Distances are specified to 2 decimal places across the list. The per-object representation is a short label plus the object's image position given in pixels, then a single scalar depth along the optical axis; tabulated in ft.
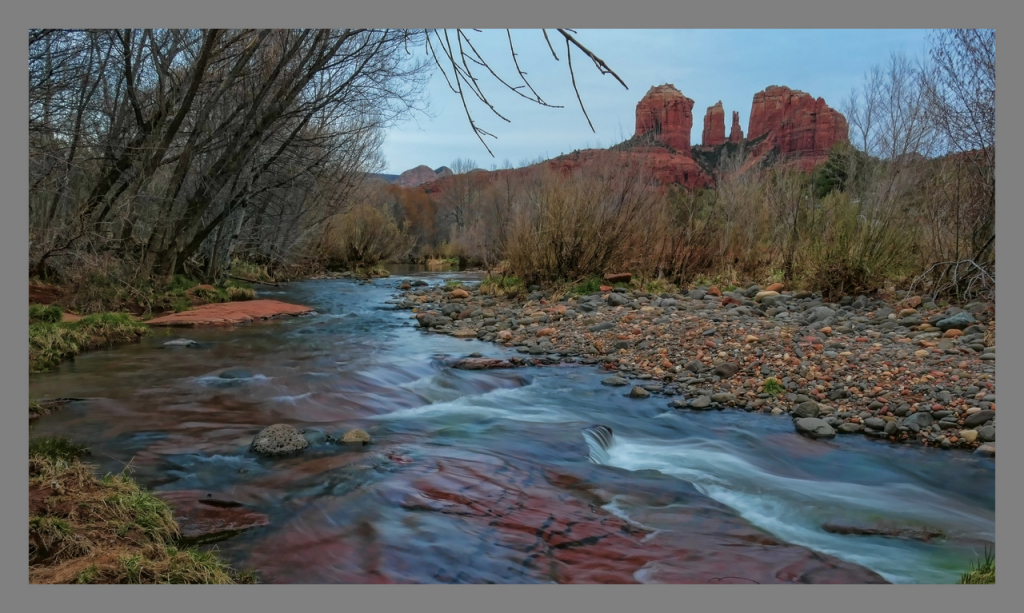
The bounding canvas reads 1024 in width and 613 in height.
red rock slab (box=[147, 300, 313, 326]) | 29.96
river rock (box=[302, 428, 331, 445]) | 13.20
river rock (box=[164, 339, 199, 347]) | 24.02
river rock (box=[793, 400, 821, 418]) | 16.26
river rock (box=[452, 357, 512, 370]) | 22.62
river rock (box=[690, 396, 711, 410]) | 17.69
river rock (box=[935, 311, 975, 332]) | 20.63
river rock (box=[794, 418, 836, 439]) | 15.06
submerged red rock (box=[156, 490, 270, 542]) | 8.75
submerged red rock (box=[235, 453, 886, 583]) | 8.07
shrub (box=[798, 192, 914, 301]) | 26.66
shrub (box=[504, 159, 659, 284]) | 37.83
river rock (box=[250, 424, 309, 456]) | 12.32
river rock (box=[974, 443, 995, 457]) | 13.35
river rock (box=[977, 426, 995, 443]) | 13.74
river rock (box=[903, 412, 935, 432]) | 14.80
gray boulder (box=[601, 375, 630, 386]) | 20.38
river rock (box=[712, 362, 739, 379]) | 19.97
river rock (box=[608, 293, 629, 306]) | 32.32
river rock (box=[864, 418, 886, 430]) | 15.12
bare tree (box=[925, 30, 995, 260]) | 20.08
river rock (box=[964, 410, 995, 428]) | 14.29
